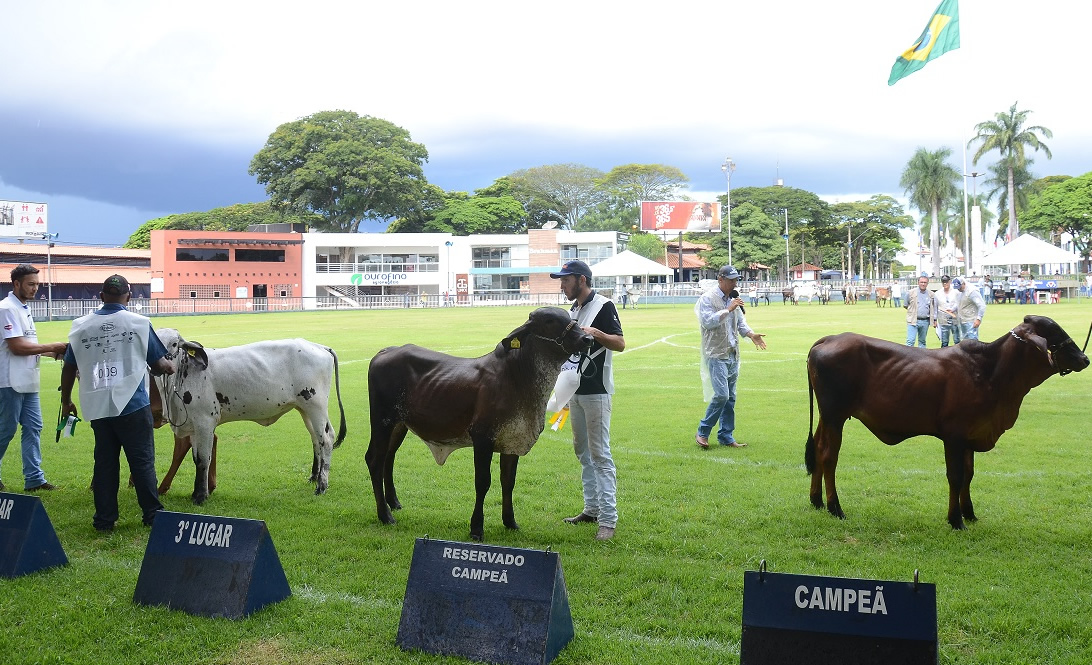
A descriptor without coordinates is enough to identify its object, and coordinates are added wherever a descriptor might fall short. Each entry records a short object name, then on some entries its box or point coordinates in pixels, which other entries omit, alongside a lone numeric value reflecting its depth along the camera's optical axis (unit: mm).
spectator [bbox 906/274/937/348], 18188
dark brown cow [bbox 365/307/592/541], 6730
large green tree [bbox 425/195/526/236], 89125
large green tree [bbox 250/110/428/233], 82562
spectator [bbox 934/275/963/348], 17984
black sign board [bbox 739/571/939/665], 3906
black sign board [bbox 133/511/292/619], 5266
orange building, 72125
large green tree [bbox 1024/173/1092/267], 72812
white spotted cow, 8219
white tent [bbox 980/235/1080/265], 49719
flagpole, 70500
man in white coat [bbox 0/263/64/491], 8289
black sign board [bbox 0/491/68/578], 5992
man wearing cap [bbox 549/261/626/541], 6906
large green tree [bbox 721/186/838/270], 96750
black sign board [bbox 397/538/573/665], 4594
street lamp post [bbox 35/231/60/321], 61084
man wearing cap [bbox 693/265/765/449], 10414
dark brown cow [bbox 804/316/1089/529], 6938
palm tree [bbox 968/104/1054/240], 76875
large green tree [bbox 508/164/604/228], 96125
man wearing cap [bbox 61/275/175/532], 7055
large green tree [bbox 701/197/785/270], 83625
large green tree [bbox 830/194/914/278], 95625
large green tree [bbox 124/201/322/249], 94500
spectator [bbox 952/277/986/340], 17422
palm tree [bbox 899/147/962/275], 78750
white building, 79312
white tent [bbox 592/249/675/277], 57000
